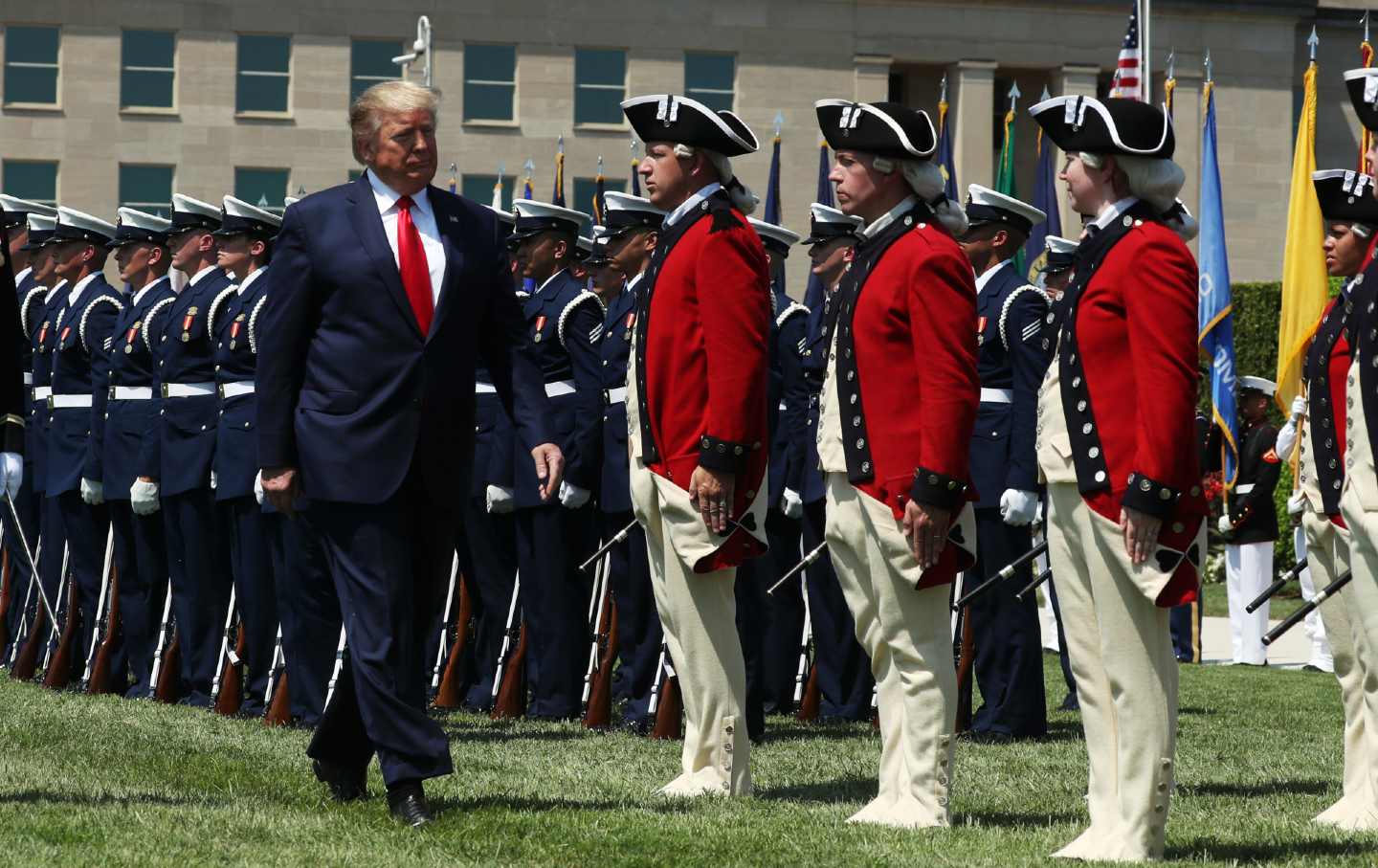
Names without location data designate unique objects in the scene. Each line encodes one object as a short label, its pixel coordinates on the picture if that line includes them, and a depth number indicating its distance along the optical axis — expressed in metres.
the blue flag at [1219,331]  33.78
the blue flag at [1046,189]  41.03
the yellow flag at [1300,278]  29.58
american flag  34.87
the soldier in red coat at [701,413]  14.91
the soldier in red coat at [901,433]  13.72
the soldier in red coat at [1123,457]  12.29
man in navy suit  13.88
